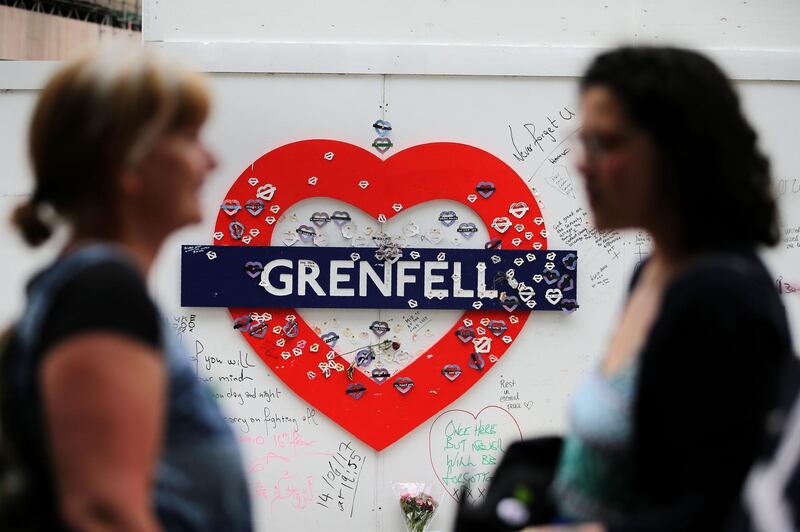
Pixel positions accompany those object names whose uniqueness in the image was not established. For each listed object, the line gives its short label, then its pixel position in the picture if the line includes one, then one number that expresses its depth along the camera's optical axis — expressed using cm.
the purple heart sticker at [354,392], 835
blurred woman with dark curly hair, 207
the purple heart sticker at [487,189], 849
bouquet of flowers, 813
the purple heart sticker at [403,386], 835
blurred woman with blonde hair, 192
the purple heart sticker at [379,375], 836
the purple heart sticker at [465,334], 837
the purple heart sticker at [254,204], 845
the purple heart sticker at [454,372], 837
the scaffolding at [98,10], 1602
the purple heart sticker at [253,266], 840
